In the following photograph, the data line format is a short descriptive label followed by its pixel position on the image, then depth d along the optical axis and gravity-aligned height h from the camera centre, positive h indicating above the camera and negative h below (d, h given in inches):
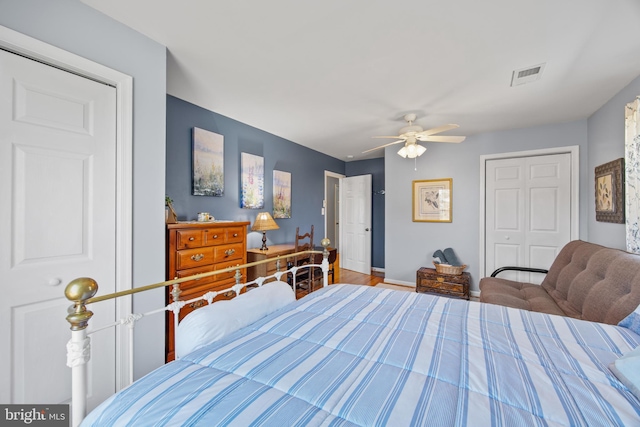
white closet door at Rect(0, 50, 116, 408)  49.0 -1.2
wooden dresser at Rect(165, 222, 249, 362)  79.4 -14.2
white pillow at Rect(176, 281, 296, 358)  43.3 -19.5
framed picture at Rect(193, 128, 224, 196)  108.0 +21.9
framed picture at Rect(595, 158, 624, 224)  93.1 +8.9
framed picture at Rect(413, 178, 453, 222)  155.9 +8.7
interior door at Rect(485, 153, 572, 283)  131.5 +1.7
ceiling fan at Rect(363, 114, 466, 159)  110.5 +34.0
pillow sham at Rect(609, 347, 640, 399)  30.7 -19.8
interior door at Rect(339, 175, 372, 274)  203.8 -8.0
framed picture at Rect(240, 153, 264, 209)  130.9 +16.9
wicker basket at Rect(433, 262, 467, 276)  140.0 -30.6
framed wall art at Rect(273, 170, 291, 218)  152.1 +11.6
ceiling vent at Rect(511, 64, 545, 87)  80.3 +45.7
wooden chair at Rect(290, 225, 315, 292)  129.0 -30.9
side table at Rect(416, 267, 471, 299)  136.9 -37.9
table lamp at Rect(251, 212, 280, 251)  122.3 -5.2
